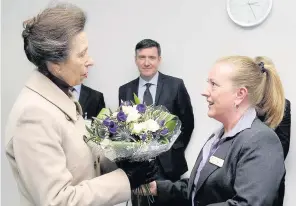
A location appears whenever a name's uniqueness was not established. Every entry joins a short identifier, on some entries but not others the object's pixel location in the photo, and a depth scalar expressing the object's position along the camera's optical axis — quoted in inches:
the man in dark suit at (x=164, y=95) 165.0
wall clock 159.8
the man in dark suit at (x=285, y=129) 140.3
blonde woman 67.1
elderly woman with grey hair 63.5
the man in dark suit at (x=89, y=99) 176.7
